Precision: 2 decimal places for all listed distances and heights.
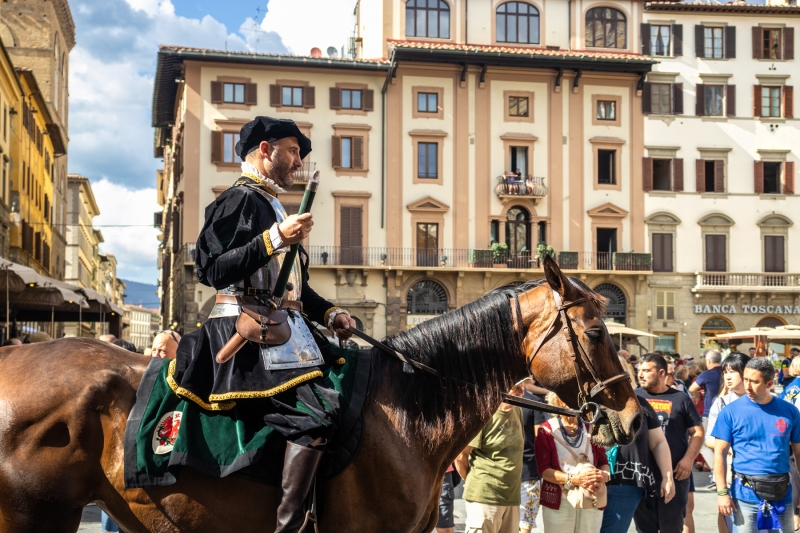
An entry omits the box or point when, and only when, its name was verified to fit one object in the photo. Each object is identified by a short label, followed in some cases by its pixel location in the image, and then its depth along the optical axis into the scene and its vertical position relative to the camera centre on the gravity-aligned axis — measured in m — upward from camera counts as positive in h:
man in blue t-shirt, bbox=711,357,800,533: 6.91 -1.31
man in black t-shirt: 7.89 -1.29
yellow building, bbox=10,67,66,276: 40.66 +5.11
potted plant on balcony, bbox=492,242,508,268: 39.53 +0.96
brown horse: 3.78 -0.66
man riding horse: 3.71 -0.34
